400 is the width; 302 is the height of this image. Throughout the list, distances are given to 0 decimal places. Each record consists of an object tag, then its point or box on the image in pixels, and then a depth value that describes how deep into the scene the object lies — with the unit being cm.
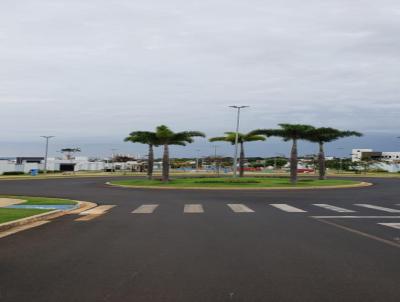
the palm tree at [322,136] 4691
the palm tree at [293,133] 4438
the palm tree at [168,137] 4719
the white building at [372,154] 17668
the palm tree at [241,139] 5425
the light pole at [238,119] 4819
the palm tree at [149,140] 4859
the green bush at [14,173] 7075
